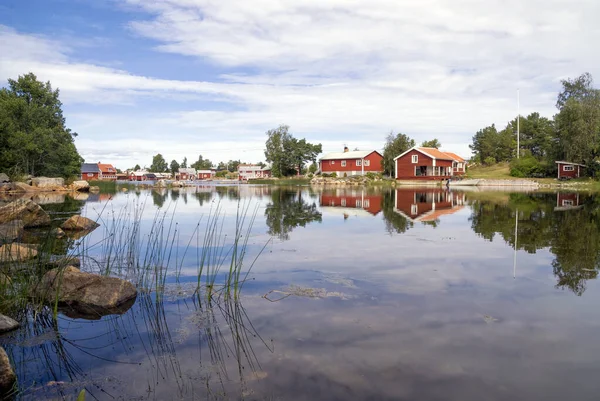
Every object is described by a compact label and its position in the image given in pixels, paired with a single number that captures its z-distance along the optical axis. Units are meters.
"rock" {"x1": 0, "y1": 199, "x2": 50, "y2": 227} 14.56
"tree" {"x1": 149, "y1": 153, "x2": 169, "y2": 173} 186.50
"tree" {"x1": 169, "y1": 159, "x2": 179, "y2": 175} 180.64
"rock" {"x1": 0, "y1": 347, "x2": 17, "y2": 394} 4.64
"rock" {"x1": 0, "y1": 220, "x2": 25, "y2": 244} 11.96
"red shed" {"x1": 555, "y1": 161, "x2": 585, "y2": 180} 58.38
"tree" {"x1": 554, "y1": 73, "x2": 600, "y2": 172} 54.09
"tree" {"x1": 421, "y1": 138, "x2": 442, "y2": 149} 89.38
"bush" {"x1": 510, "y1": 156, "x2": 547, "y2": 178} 64.56
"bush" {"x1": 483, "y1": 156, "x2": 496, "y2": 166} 82.97
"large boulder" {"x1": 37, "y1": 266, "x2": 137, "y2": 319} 7.45
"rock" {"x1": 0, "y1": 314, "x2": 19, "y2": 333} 6.20
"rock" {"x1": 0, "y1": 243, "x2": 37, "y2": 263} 9.01
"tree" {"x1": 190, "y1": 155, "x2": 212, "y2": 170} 177.25
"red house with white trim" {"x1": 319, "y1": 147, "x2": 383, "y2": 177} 79.12
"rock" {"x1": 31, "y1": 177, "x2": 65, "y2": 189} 44.78
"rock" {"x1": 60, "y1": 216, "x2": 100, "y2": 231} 15.87
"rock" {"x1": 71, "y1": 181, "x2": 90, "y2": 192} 49.07
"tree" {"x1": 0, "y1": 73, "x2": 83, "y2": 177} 43.62
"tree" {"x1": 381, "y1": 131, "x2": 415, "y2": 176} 72.25
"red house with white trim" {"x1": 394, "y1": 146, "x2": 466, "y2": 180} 64.84
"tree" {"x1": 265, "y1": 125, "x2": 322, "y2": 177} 94.44
